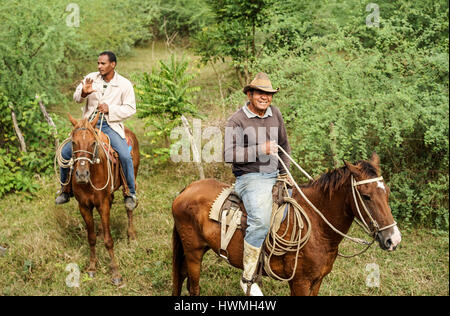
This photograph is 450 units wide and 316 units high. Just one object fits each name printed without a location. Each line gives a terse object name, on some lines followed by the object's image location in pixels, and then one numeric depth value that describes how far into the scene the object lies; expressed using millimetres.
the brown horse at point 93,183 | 5004
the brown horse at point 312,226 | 3436
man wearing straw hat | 3812
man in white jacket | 5848
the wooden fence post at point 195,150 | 8031
